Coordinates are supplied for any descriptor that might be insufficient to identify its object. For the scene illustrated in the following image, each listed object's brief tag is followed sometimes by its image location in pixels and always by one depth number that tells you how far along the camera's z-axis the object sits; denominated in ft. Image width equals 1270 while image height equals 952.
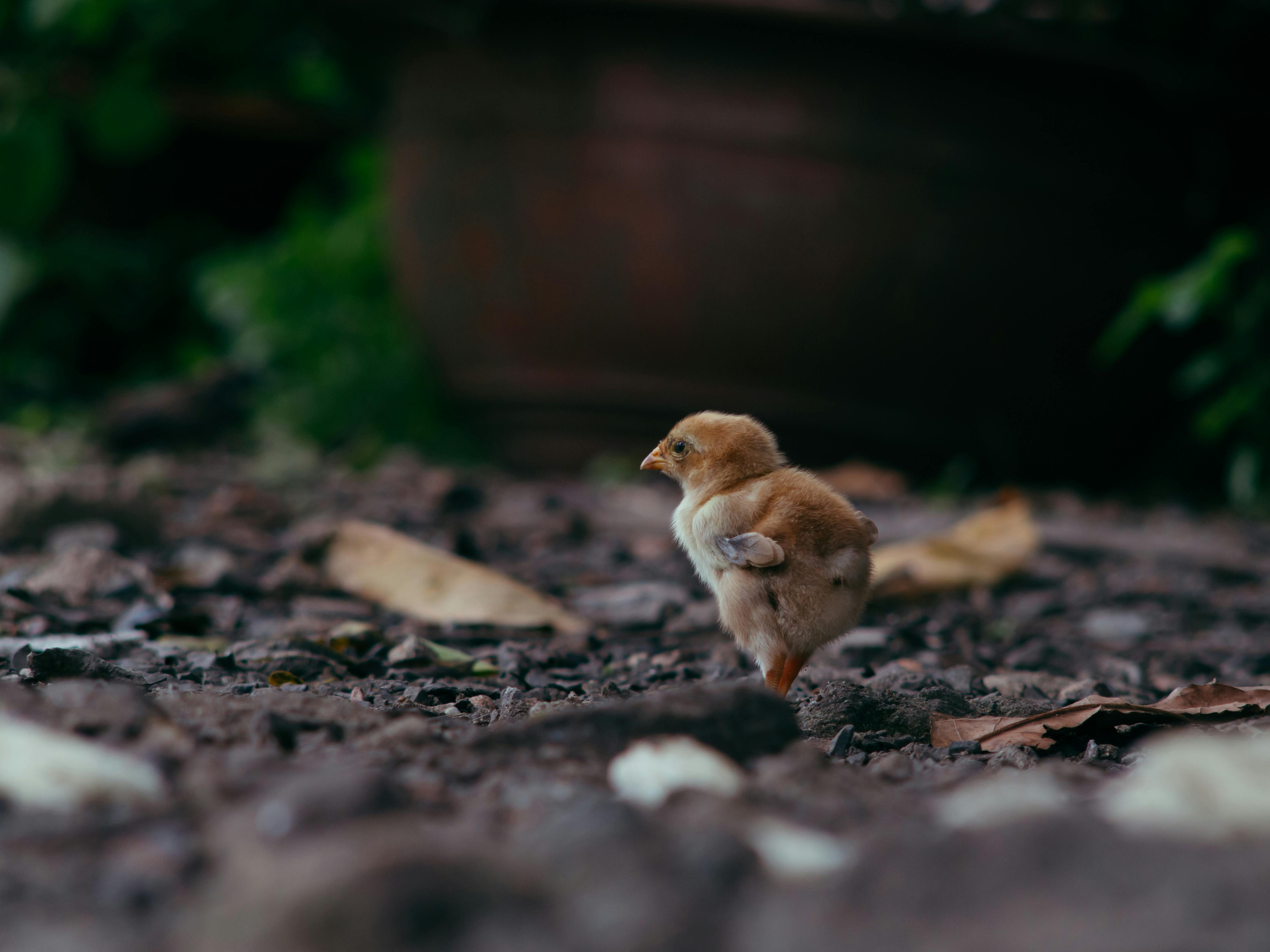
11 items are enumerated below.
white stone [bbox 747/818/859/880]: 7.78
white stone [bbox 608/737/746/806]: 9.45
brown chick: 14.64
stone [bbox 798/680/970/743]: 13.85
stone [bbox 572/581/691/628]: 21.06
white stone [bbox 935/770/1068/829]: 8.53
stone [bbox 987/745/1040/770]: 12.23
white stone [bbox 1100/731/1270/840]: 7.76
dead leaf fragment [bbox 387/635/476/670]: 16.47
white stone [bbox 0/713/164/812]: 8.59
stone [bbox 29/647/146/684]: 13.42
